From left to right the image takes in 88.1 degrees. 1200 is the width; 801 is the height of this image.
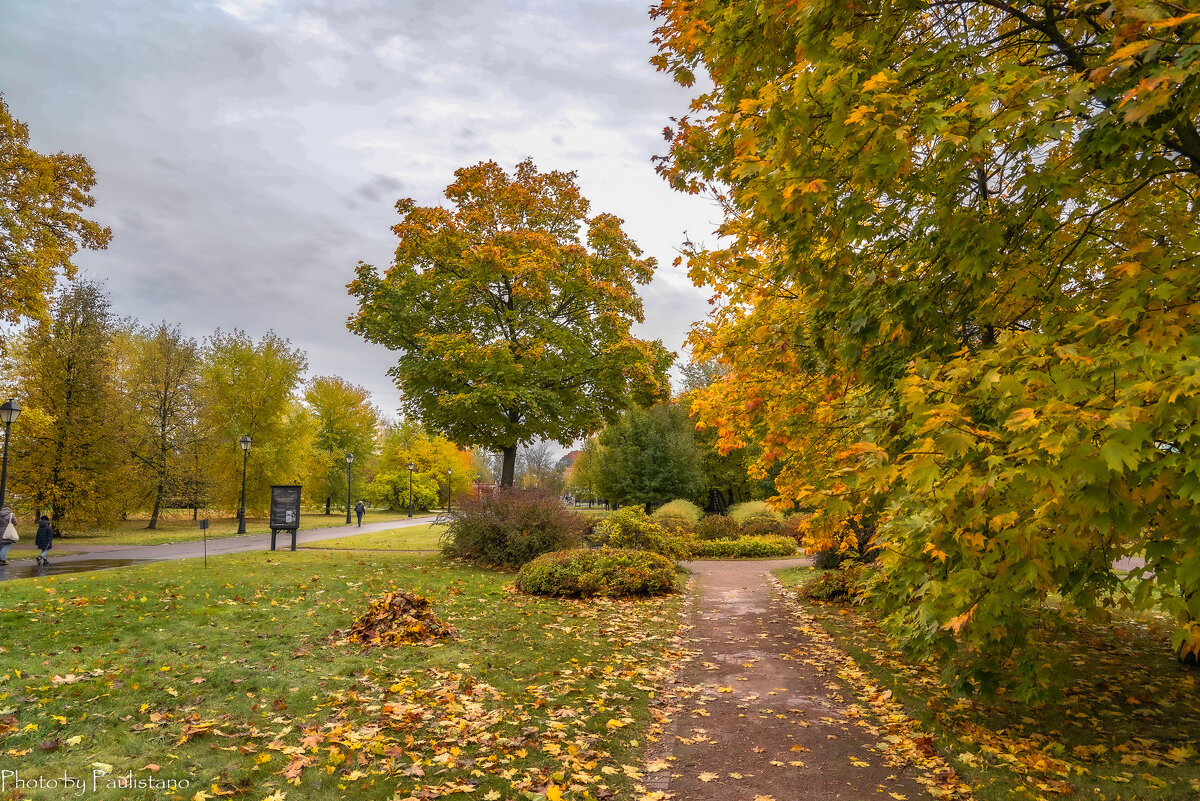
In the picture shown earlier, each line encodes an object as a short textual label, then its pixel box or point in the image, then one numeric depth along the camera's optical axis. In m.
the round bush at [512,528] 14.54
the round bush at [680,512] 22.31
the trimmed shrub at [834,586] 11.63
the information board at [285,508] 18.27
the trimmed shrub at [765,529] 23.53
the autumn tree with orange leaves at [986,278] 2.84
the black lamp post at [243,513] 23.33
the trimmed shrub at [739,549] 20.55
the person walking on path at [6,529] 14.11
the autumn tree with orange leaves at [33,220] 16.20
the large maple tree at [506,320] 16.70
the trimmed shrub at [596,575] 11.38
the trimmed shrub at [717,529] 22.45
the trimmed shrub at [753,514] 24.27
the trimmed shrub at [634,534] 15.26
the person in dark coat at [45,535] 14.43
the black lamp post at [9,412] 15.27
